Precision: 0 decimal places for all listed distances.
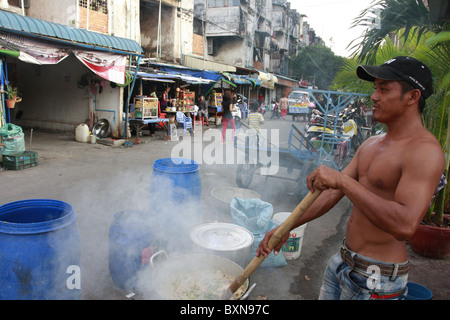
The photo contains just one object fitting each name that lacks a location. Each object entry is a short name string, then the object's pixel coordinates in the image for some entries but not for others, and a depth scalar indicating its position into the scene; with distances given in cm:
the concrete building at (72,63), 885
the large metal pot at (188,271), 227
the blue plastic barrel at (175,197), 343
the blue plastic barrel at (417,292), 244
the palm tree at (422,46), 390
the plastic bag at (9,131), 708
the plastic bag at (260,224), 363
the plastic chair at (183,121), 1378
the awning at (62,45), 766
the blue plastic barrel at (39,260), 206
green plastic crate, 716
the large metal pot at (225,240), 277
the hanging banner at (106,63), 955
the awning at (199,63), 1844
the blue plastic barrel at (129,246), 278
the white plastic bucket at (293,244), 378
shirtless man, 145
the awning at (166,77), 1230
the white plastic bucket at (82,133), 1095
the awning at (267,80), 2750
